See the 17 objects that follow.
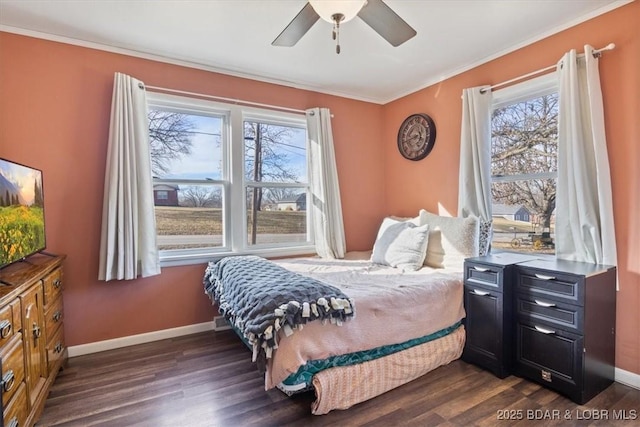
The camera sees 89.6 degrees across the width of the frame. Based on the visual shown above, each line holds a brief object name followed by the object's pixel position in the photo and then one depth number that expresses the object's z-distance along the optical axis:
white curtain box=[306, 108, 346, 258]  3.56
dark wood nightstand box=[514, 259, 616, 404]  1.94
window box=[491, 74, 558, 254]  2.63
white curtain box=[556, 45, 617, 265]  2.15
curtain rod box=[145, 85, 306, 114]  2.91
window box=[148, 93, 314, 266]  3.05
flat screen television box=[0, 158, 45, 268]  1.66
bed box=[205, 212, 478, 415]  1.77
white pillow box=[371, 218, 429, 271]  2.89
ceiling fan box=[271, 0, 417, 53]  1.63
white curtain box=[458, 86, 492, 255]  2.87
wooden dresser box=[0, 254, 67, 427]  1.43
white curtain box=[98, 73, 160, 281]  2.58
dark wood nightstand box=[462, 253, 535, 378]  2.24
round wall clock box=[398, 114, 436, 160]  3.51
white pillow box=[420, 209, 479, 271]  2.75
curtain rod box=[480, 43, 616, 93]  2.16
